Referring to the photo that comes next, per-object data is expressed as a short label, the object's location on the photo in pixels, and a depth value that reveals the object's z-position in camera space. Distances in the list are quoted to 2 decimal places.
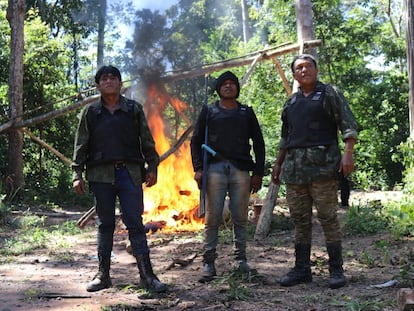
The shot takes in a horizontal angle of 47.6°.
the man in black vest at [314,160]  4.12
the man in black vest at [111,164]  4.25
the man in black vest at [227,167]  4.56
